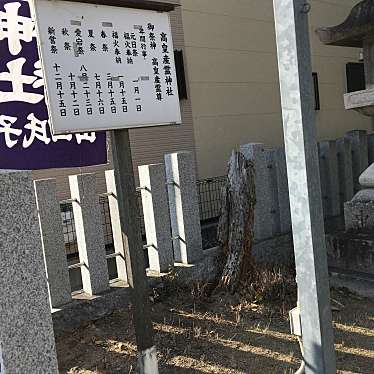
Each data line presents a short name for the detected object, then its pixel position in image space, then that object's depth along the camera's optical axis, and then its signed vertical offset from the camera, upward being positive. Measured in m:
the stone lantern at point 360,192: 5.12 -0.80
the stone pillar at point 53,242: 3.84 -0.72
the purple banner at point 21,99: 3.51 +0.44
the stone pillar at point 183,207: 4.87 -0.69
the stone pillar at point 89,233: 4.12 -0.72
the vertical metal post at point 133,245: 2.92 -0.61
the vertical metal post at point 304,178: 2.51 -0.27
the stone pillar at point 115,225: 4.39 -0.72
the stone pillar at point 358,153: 7.77 -0.51
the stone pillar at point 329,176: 7.11 -0.77
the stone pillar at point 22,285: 2.10 -0.58
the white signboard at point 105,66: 2.57 +0.48
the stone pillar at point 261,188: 5.69 -0.69
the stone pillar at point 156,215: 4.63 -0.71
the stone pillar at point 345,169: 7.43 -0.73
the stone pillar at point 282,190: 6.05 -0.78
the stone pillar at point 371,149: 8.26 -0.50
